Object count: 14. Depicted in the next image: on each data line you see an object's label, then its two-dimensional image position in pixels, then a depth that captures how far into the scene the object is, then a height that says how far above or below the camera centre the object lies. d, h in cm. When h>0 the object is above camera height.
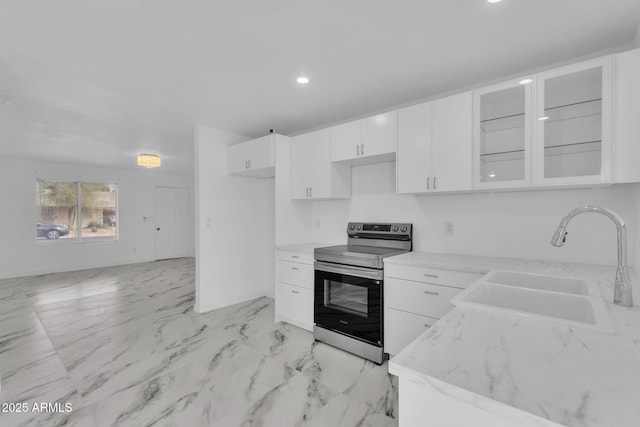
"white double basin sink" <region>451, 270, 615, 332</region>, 117 -41
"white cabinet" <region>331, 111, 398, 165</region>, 278 +65
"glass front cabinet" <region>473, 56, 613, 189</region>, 189 +53
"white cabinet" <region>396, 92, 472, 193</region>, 237 +51
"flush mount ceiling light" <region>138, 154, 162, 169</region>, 495 +78
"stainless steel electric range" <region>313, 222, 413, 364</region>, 256 -73
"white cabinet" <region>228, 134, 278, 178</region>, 354 +62
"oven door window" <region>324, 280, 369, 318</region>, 267 -81
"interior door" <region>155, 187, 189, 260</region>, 781 -36
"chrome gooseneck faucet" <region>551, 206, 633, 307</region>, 122 -24
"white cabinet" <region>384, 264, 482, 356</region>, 226 -69
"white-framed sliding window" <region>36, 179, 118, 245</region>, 623 -7
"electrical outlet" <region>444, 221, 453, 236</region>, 278 -18
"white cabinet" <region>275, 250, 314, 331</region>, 315 -85
